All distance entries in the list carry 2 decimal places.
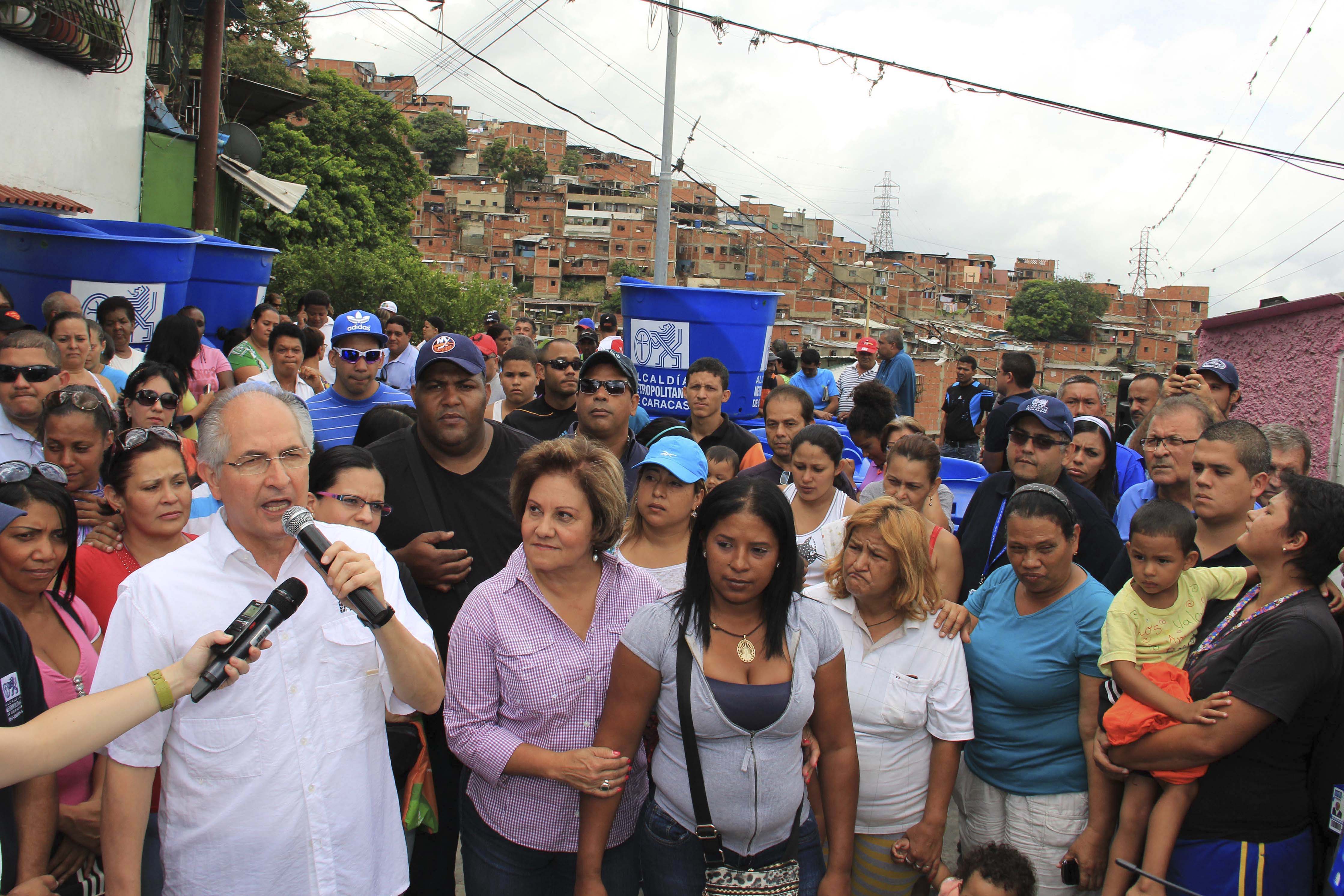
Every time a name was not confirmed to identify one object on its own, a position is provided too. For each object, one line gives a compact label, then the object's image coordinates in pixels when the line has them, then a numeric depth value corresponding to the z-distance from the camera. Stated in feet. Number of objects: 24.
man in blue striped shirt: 16.52
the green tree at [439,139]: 370.32
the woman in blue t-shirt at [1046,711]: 10.32
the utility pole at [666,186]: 34.53
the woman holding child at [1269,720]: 8.66
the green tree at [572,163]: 385.91
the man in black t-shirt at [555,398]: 17.19
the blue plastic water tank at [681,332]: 21.62
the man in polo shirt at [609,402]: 14.55
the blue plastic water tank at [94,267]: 20.88
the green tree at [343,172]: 94.84
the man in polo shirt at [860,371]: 29.01
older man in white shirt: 7.06
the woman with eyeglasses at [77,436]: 11.83
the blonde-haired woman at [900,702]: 10.13
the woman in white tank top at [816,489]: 13.52
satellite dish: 49.55
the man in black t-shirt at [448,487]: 11.12
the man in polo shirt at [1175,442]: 13.34
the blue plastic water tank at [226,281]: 26.48
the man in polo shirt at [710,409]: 17.44
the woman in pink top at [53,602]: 8.50
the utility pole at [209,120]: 40.73
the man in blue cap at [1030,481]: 12.92
